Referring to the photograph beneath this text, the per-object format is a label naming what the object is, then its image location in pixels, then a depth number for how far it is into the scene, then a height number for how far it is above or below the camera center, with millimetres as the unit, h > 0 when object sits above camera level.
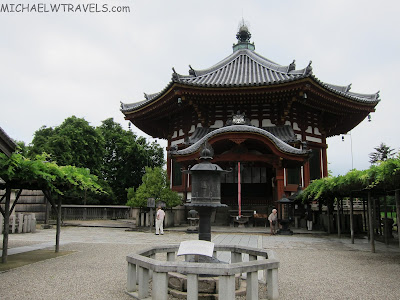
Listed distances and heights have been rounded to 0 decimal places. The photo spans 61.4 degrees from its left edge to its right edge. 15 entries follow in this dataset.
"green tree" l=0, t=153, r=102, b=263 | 7543 +490
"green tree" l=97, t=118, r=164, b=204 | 35375 +3963
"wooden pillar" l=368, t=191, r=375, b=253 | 10842 -932
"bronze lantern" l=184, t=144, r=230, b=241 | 6570 +103
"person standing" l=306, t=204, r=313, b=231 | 17281 -1062
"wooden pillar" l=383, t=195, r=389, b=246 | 12795 -1340
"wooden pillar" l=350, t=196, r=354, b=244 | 12737 -822
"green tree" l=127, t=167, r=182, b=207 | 18062 +229
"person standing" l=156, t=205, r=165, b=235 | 15665 -1153
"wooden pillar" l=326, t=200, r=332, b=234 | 15664 -956
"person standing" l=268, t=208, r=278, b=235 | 15684 -1098
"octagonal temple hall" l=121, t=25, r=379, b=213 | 17891 +5033
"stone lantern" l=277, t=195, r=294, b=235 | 15901 -881
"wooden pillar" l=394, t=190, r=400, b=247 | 9648 -126
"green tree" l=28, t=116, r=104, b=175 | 28812 +4696
